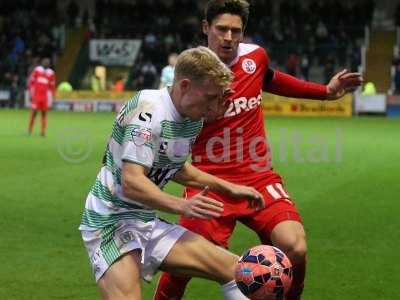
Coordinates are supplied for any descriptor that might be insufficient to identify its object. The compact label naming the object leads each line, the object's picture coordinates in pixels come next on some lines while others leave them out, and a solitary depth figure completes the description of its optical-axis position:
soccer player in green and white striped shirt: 4.67
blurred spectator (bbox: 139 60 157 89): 38.94
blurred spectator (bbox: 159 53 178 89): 23.12
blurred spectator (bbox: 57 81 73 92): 38.59
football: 5.05
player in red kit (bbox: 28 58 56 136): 24.16
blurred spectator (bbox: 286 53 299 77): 37.66
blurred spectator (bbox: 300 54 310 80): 38.31
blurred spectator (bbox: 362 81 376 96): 35.54
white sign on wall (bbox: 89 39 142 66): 41.16
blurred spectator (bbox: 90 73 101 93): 39.06
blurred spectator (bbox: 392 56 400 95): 36.25
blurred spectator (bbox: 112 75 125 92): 38.75
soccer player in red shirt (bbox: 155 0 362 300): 6.13
